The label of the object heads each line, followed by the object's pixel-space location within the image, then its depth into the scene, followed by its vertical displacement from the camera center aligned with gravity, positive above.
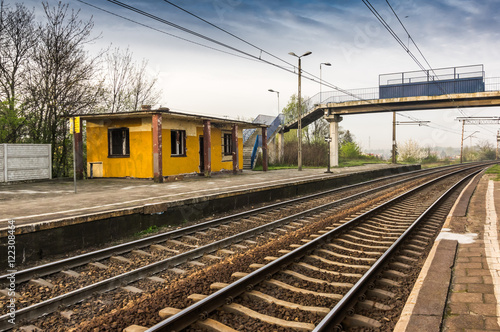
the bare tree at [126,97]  25.62 +4.96
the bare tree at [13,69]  15.97 +4.44
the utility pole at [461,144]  65.17 +2.55
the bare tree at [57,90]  17.45 +3.64
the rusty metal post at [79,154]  16.67 +0.22
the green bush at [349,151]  52.97 +1.10
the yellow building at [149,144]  15.13 +0.71
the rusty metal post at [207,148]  17.67 +0.54
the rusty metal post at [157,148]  14.53 +0.44
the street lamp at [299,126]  23.75 +2.30
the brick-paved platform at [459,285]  3.43 -1.62
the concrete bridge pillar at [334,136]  33.28 +2.15
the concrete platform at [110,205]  6.67 -1.22
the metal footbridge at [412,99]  27.19 +5.05
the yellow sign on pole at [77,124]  10.57 +1.08
